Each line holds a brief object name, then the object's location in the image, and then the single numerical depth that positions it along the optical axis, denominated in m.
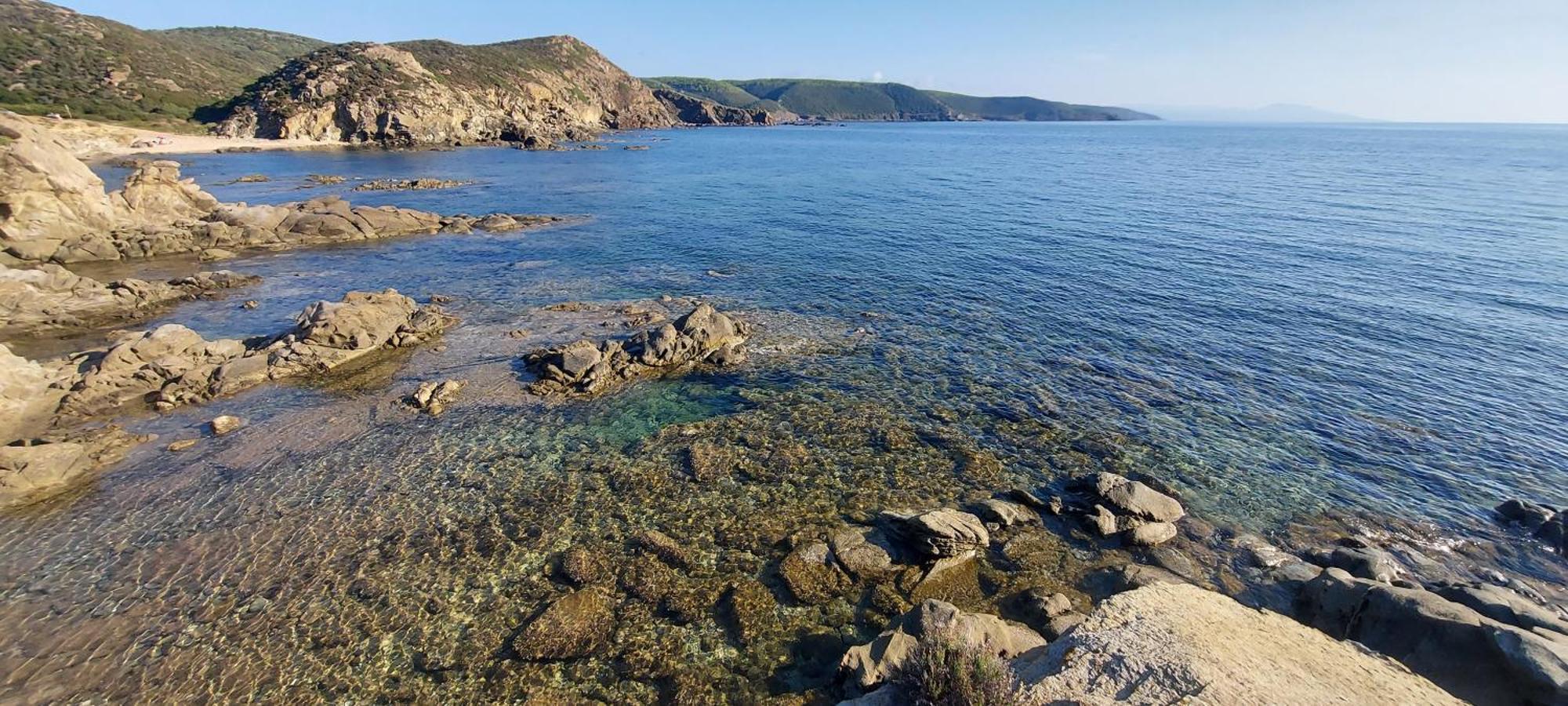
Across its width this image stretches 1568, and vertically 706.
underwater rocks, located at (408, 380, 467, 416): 25.17
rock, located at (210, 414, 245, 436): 22.95
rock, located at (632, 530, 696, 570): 17.30
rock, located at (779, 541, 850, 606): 16.25
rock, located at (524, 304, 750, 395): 27.67
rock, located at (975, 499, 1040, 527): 19.00
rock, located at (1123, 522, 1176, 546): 18.12
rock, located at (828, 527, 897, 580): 17.12
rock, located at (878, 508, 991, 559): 17.42
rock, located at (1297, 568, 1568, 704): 11.95
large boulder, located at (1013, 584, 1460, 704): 11.02
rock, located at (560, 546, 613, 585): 16.59
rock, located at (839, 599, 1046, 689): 13.05
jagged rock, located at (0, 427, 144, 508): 19.03
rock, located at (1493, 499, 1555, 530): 18.67
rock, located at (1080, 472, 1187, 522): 19.00
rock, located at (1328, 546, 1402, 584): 16.48
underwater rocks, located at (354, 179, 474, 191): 79.31
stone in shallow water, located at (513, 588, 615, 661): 14.41
